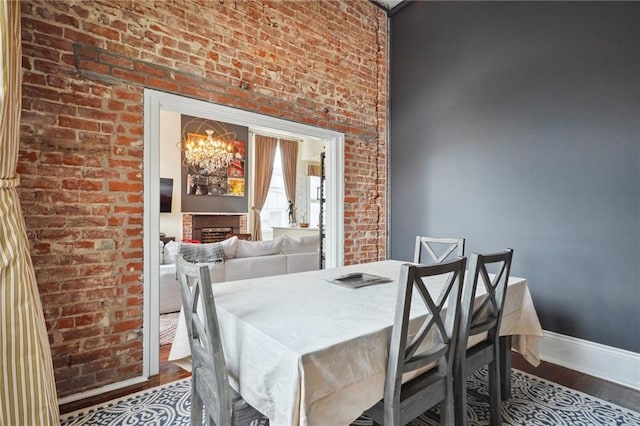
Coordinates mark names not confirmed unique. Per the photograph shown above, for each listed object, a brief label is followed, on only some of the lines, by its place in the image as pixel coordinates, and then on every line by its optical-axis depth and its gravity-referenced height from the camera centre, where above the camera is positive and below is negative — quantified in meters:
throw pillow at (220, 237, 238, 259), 4.08 -0.44
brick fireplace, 7.43 -0.34
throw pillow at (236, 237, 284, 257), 4.24 -0.48
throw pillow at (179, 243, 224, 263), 3.84 -0.48
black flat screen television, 7.12 +0.38
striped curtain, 1.12 -0.32
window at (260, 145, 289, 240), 8.52 +0.20
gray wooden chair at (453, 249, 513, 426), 1.61 -0.61
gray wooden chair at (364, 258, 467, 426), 1.30 -0.61
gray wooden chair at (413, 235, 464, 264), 2.68 -0.28
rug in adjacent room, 3.14 -1.20
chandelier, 6.48 +1.22
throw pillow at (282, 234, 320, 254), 4.70 -0.47
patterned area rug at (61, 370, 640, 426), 1.93 -1.21
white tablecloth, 1.12 -0.50
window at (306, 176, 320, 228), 8.77 +0.32
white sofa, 3.81 -0.64
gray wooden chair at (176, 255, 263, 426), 1.26 -0.60
